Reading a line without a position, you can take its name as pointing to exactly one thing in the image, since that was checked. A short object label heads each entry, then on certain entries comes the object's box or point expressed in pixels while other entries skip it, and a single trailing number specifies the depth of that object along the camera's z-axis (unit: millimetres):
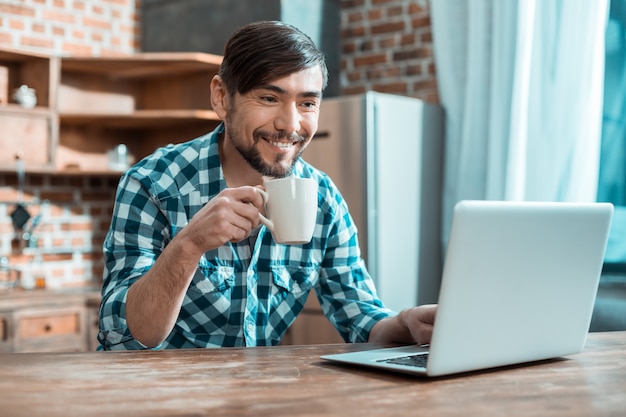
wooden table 935
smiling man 1596
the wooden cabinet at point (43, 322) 3340
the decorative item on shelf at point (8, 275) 3787
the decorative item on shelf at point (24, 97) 3764
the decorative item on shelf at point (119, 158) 4120
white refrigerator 3451
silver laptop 1065
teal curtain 3131
